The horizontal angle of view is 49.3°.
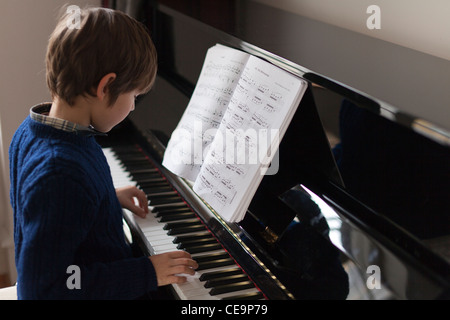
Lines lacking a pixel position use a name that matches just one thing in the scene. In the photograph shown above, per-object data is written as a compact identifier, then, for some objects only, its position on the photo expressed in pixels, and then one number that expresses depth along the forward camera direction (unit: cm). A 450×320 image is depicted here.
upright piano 99
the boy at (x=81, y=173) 102
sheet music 120
